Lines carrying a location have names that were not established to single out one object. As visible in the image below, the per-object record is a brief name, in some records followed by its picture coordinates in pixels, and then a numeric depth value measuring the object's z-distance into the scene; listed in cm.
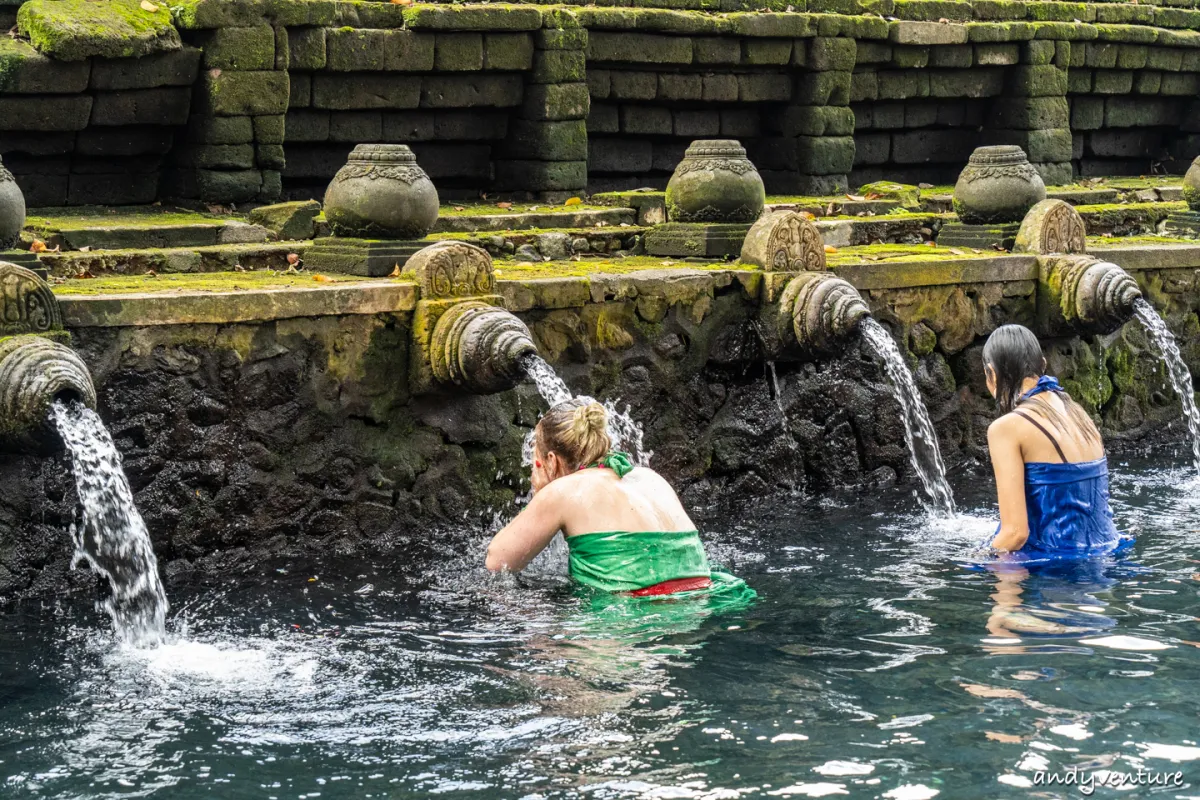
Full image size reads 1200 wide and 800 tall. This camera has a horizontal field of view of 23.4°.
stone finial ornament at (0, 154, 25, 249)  1286
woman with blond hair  1113
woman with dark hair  1207
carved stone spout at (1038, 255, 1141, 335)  1790
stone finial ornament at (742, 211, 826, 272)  1655
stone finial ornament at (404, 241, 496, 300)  1424
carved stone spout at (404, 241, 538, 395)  1371
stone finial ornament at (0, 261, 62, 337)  1183
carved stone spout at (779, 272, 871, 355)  1599
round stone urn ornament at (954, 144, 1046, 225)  1935
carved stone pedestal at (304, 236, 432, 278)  1497
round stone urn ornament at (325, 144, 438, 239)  1497
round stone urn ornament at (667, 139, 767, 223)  1757
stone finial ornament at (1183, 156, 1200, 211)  2198
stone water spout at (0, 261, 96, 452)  1144
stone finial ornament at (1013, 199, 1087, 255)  1854
